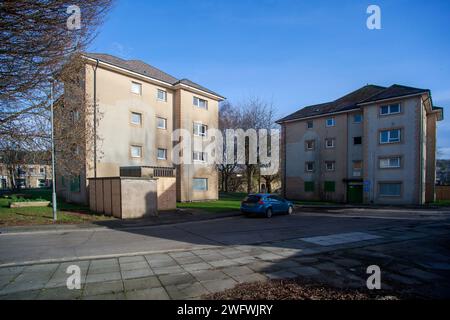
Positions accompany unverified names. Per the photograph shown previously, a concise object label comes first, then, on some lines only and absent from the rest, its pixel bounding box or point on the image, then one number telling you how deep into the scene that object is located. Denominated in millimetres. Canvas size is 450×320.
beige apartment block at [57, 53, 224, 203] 19594
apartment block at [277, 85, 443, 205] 26578
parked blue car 16812
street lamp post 13383
